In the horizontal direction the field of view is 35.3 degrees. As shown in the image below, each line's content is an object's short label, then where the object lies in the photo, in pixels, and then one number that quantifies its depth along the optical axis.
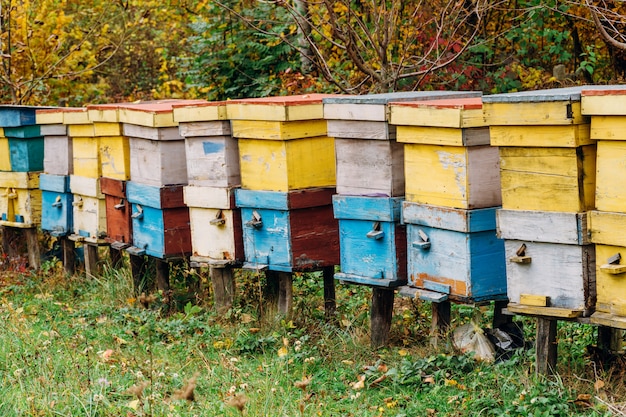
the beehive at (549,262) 4.97
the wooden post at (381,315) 6.66
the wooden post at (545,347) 5.34
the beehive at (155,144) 7.82
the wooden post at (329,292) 7.49
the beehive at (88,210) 9.19
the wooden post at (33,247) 10.63
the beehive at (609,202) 4.68
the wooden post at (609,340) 5.66
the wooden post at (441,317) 6.34
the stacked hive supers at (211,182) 7.32
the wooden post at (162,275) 8.61
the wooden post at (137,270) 9.04
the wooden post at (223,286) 7.78
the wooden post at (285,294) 7.35
